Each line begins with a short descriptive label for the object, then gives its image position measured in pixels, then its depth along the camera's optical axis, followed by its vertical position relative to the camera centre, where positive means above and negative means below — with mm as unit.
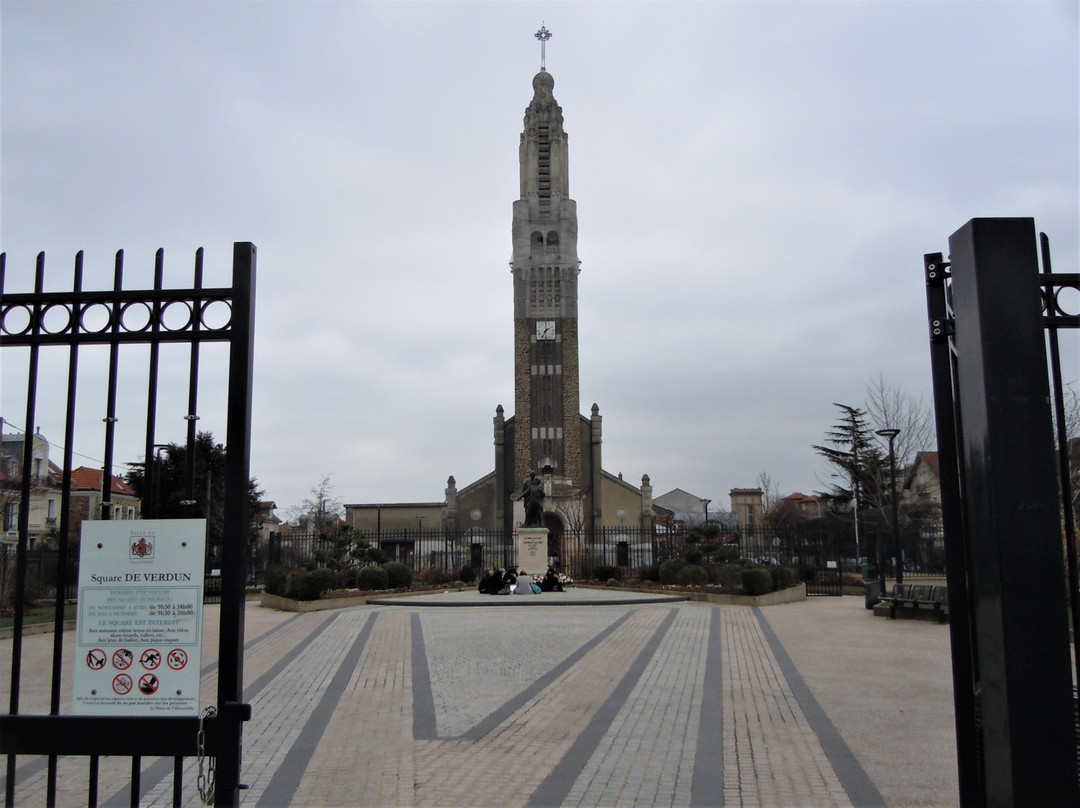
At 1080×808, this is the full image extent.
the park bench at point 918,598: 17953 -1531
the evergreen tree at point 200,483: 28728 +1831
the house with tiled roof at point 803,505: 72938 +2092
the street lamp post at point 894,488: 21027 +941
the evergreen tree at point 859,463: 41000 +3254
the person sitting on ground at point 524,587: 25906 -1649
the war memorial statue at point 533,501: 31797 +1052
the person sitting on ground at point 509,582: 25781 -1527
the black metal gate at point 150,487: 4238 +236
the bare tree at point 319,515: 49844 +1109
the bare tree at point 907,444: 37438 +3477
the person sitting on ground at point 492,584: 25891 -1564
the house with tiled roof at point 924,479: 41906 +2833
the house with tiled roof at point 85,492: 39009 +2144
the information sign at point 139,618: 4344 -410
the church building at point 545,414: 68688 +9043
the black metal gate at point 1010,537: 3619 -51
